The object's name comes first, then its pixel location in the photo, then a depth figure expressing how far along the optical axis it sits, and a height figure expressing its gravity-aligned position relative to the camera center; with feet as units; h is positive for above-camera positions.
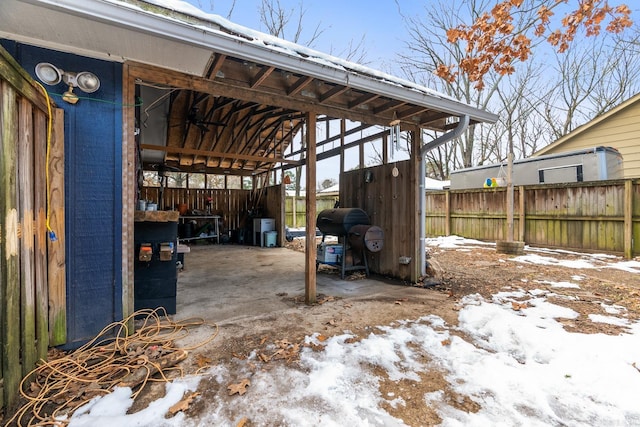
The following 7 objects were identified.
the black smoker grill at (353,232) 15.39 -1.02
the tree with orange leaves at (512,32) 13.52 +9.03
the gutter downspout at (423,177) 13.39 +1.79
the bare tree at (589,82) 45.60 +21.44
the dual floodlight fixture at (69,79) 7.29 +3.48
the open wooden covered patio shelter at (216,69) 6.48 +4.31
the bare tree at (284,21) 40.63 +27.32
